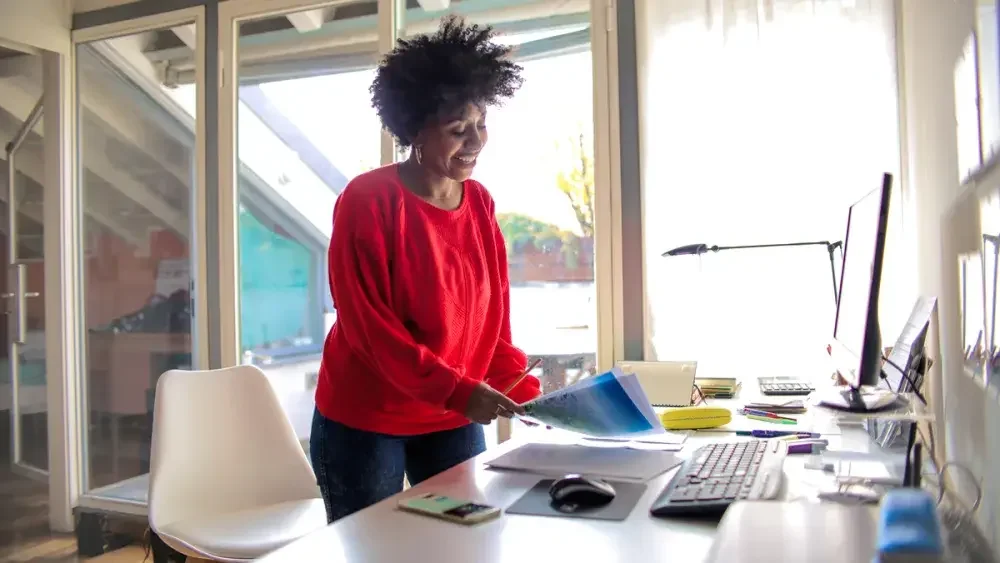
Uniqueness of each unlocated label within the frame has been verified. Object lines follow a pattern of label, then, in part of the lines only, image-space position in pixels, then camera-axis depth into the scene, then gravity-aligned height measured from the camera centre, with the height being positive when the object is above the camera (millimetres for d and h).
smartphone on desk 1151 -308
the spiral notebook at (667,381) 2172 -253
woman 1554 -5
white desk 1009 -317
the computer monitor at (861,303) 1322 -39
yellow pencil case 1825 -289
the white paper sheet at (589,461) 1411 -307
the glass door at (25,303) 3977 +0
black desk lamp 2506 +111
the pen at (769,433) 1720 -307
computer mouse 1207 -298
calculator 2279 -286
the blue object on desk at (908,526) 619 -193
